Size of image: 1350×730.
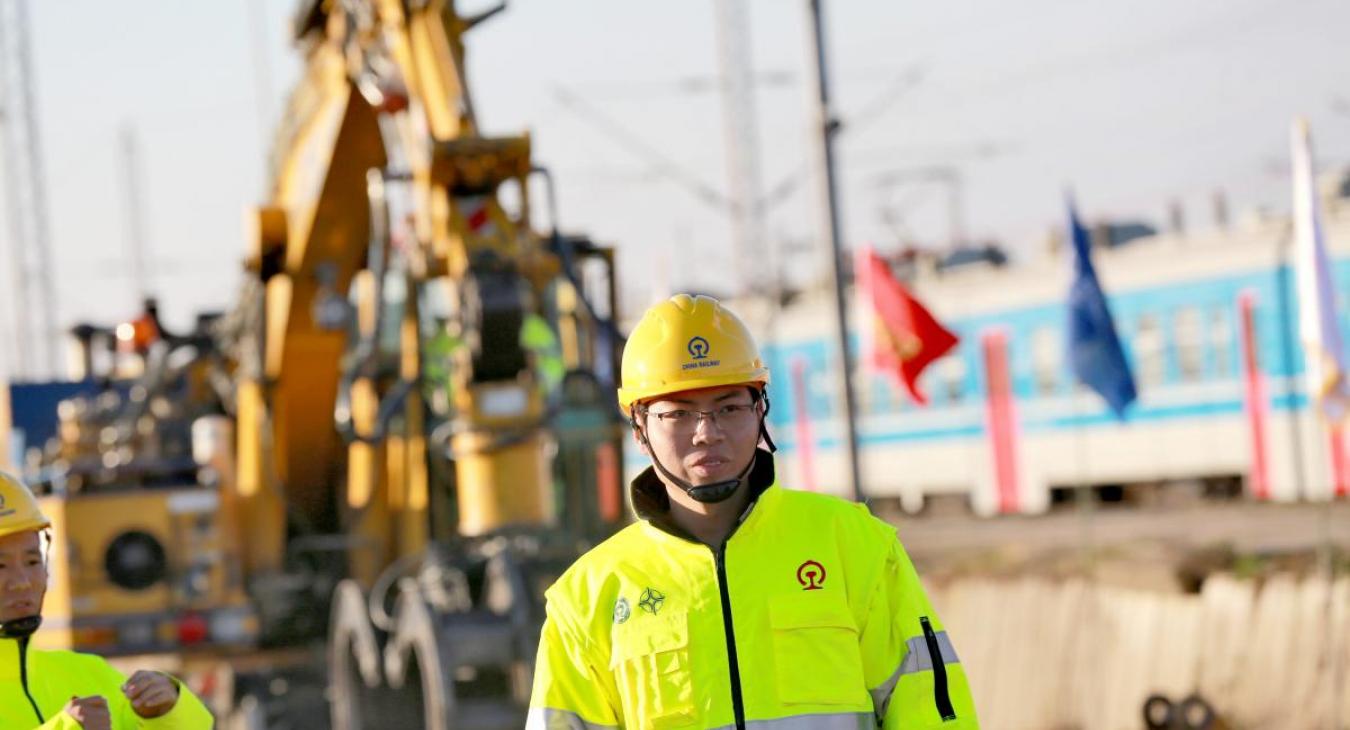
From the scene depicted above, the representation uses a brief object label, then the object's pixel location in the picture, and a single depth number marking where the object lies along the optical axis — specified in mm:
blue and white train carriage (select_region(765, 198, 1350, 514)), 29031
